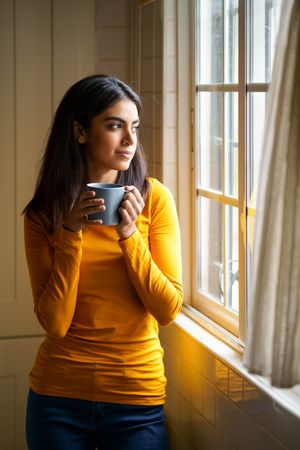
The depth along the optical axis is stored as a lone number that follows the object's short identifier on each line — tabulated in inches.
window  83.6
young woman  80.5
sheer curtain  54.2
